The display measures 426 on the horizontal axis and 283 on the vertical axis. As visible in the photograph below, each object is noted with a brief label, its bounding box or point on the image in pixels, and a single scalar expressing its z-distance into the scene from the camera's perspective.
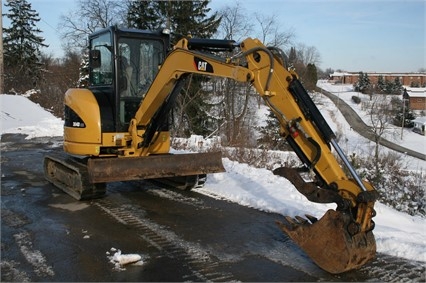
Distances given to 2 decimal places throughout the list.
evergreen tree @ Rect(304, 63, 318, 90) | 58.08
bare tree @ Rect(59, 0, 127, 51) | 37.12
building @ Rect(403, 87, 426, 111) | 65.12
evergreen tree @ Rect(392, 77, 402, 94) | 66.69
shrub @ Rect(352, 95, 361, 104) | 74.22
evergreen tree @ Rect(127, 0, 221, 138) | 23.81
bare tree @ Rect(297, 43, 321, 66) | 64.94
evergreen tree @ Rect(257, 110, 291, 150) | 23.33
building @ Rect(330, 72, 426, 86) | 87.81
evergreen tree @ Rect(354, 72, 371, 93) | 83.44
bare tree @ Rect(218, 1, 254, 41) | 33.34
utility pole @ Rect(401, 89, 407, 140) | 51.61
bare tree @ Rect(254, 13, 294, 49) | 36.75
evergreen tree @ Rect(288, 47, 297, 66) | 35.58
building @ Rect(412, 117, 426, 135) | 53.56
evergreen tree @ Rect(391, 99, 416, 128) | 53.44
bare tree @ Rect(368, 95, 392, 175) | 44.21
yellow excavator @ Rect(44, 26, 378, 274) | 4.37
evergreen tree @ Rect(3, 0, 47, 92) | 45.66
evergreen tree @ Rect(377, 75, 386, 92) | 69.22
